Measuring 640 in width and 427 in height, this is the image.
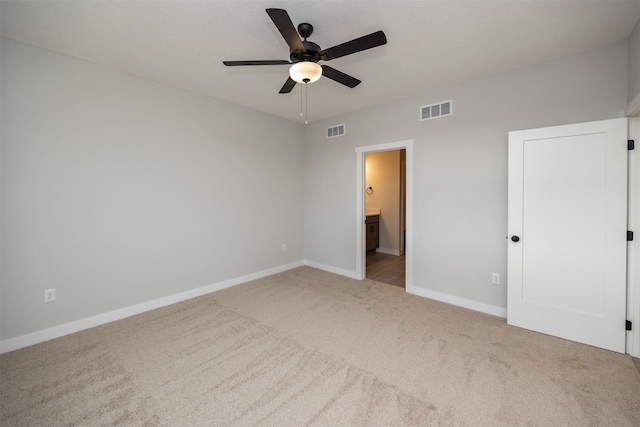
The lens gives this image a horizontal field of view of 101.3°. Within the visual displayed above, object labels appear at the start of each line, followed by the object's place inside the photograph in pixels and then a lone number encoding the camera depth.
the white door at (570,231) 2.33
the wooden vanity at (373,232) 6.19
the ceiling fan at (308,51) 1.77
